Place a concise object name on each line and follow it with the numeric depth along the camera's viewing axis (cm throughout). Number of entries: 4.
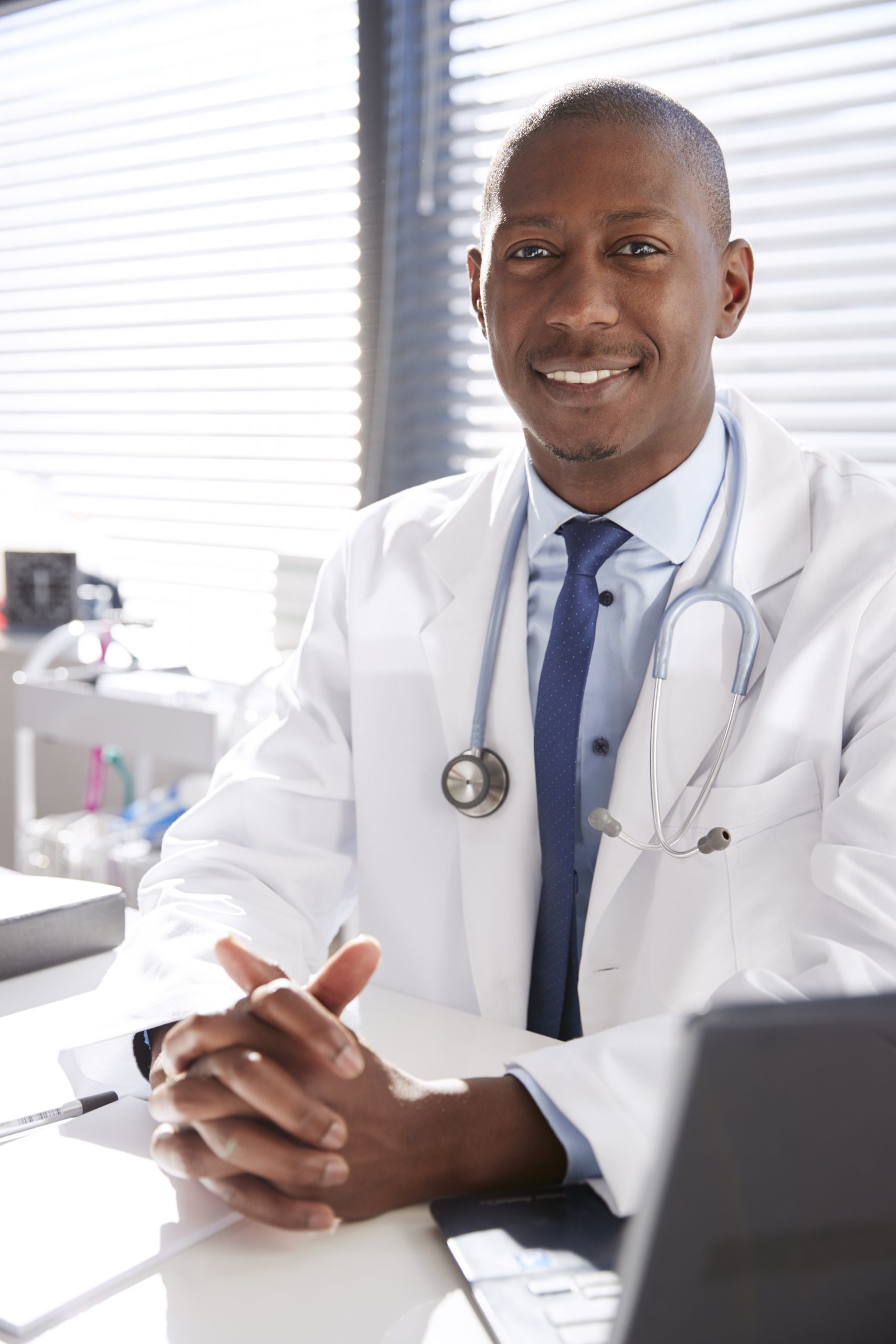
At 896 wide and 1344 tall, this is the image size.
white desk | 56
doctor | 105
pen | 73
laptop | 36
